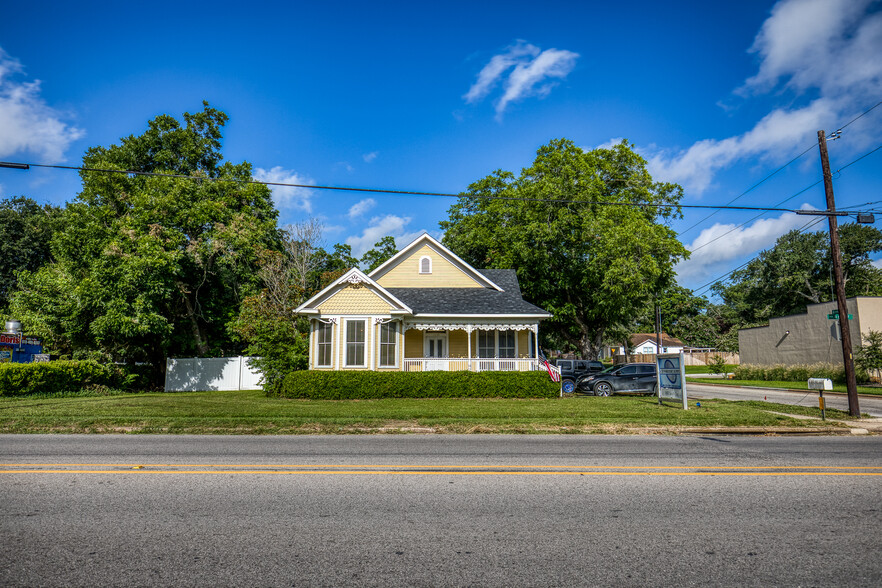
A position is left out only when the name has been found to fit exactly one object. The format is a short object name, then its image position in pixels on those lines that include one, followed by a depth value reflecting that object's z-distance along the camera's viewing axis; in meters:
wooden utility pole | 15.41
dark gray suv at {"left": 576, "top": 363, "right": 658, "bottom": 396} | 22.58
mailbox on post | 14.29
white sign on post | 16.27
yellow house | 23.38
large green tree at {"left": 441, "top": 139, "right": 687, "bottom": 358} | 31.05
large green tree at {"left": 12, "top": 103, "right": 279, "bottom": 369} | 25.34
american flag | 22.06
